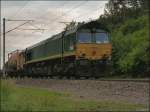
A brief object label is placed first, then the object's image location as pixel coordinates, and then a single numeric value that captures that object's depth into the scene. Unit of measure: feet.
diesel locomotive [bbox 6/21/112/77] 122.21
